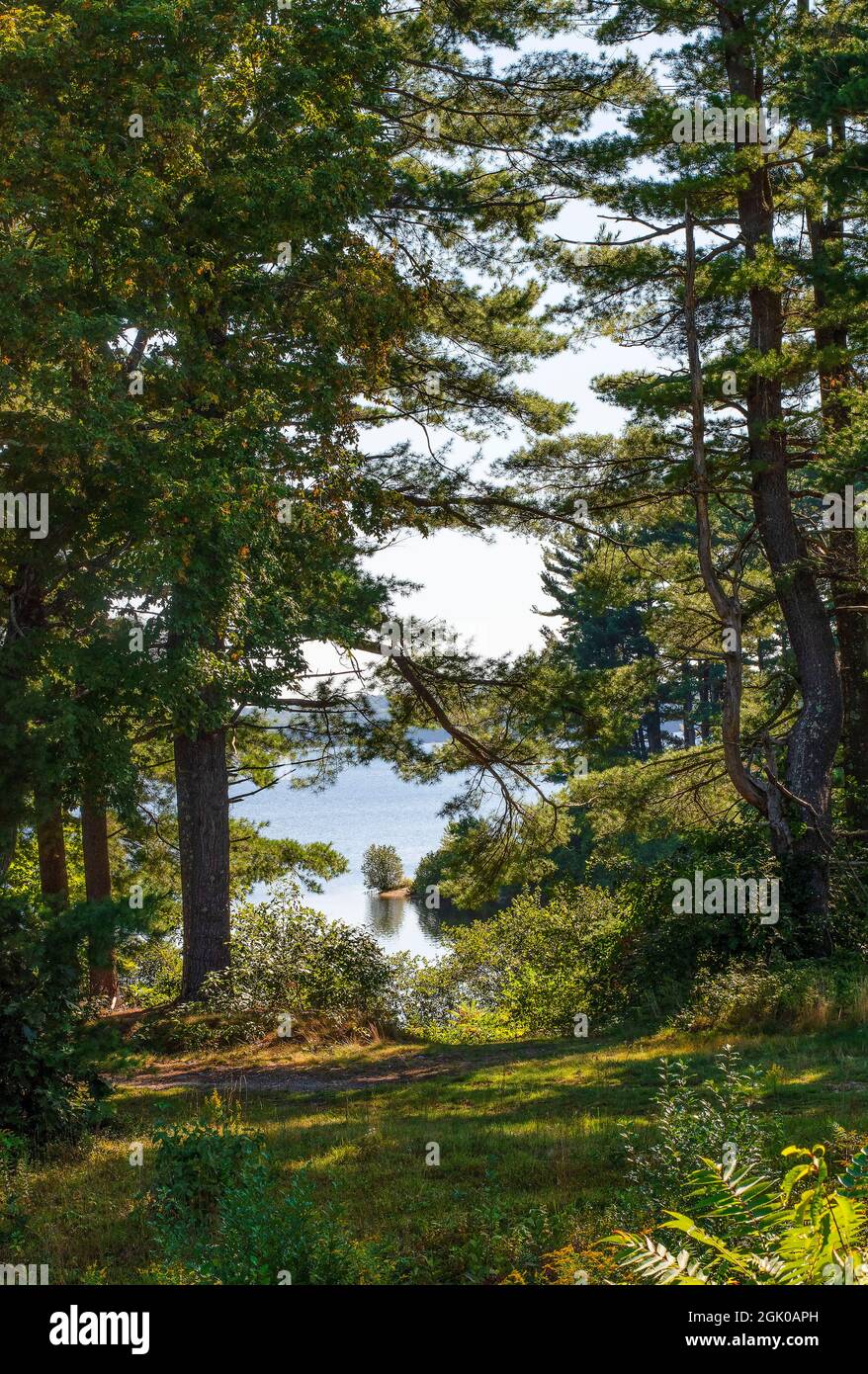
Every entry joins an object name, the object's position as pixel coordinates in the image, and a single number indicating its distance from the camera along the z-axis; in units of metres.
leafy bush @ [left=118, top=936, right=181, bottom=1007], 18.00
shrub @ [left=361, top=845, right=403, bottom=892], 51.97
